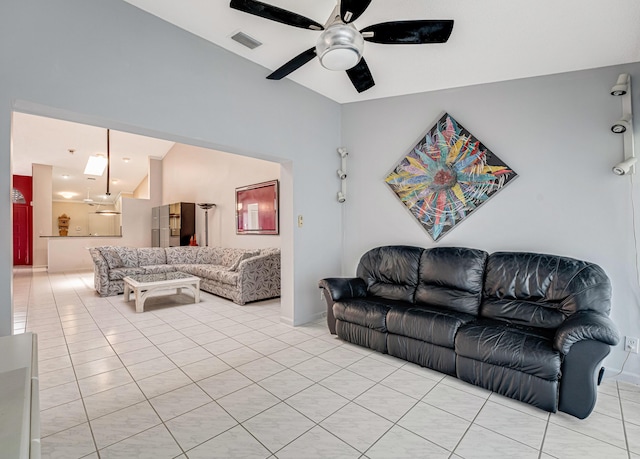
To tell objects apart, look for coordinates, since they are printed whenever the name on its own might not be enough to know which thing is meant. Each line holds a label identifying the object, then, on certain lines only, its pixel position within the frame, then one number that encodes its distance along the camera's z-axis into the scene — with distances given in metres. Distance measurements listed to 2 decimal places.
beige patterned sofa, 5.00
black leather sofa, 2.00
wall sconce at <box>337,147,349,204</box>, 4.27
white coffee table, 4.48
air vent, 2.74
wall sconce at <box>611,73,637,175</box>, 2.44
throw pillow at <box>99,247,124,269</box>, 5.68
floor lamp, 7.85
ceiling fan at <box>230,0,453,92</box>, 1.91
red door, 9.70
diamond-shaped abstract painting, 3.19
